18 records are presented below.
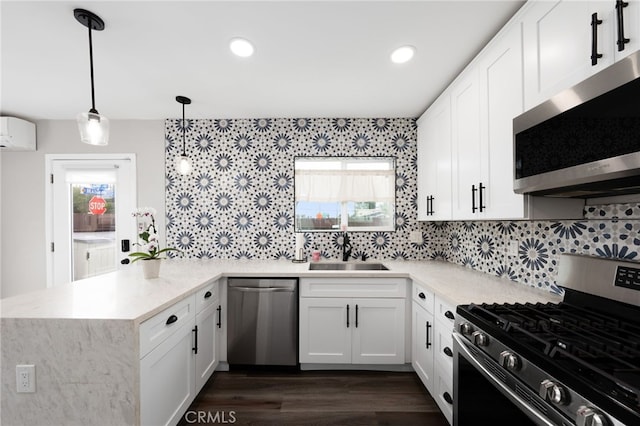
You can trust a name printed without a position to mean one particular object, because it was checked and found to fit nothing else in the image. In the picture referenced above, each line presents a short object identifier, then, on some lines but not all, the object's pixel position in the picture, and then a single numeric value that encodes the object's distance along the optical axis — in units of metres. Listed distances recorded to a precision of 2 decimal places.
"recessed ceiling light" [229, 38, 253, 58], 1.74
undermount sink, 2.89
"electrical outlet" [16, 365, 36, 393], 1.25
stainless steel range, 0.72
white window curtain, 3.11
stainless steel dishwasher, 2.41
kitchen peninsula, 1.25
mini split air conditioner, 2.88
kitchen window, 3.11
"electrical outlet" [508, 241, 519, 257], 1.95
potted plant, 2.04
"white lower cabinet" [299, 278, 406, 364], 2.39
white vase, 2.10
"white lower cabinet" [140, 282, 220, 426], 1.40
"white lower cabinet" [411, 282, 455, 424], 1.71
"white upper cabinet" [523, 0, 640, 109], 0.93
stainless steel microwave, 0.81
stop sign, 3.14
